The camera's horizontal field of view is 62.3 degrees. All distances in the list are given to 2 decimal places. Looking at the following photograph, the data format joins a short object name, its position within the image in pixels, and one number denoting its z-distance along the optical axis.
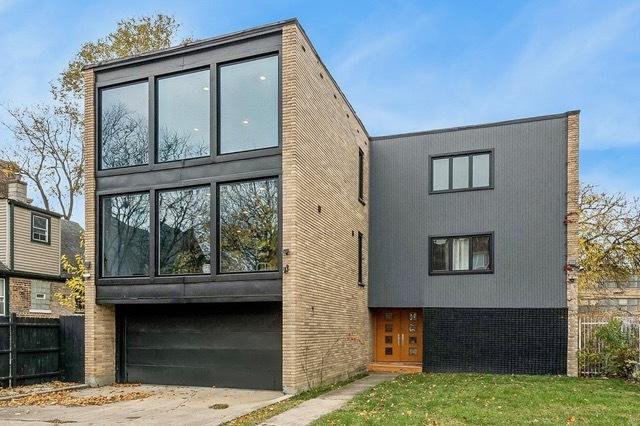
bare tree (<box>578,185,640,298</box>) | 22.28
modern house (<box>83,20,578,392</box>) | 11.22
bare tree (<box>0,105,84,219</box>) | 24.58
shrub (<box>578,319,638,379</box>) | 13.19
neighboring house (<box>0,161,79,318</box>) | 19.03
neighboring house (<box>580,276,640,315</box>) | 14.59
